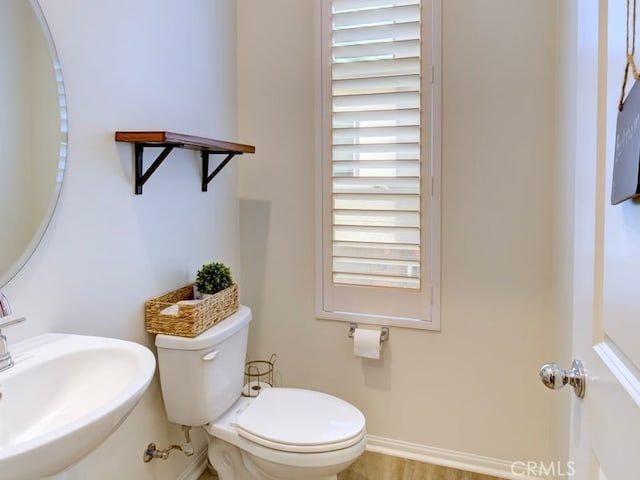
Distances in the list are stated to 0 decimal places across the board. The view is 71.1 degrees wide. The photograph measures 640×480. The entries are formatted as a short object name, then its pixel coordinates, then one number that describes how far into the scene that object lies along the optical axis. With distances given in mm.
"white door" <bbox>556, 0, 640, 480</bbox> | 591
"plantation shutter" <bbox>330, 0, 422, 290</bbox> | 1988
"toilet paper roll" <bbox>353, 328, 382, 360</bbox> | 2037
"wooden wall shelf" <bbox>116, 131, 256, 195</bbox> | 1428
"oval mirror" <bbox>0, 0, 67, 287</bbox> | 1121
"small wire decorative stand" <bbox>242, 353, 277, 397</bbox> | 2309
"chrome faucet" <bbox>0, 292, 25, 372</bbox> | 985
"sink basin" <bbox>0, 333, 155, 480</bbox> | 791
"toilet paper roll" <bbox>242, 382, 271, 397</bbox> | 1998
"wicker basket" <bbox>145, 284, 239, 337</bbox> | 1548
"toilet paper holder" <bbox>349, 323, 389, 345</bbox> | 2083
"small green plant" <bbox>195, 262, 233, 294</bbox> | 1764
